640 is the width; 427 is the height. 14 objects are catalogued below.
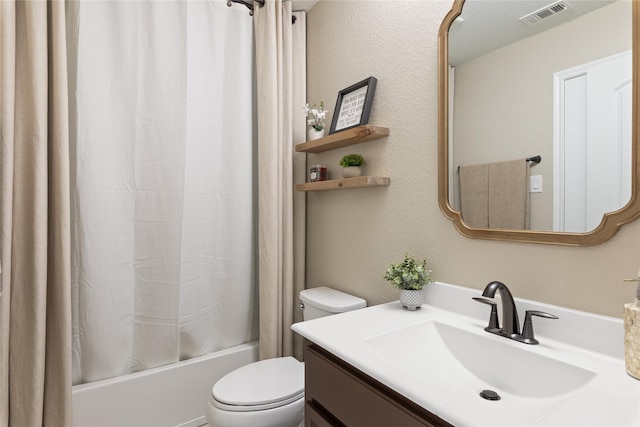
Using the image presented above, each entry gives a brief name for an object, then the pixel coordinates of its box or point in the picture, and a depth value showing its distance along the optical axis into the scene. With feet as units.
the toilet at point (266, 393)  4.24
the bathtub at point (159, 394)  5.24
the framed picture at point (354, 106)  5.25
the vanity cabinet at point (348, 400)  2.48
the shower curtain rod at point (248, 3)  6.24
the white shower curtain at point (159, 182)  5.18
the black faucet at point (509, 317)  3.19
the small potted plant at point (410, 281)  4.22
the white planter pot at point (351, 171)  5.40
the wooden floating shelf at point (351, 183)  4.97
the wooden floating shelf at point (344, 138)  4.97
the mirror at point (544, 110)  2.93
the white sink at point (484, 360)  2.12
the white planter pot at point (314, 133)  6.17
